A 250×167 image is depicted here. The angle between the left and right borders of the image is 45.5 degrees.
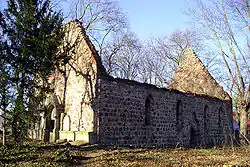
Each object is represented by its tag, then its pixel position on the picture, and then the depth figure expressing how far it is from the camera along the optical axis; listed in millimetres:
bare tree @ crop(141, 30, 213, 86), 37219
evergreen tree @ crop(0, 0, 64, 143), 12820
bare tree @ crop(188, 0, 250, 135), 20141
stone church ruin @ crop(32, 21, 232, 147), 14531
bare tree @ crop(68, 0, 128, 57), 28231
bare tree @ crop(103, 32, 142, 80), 34597
